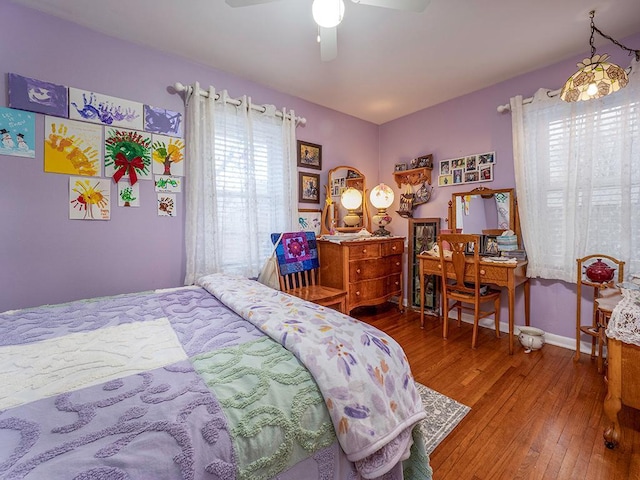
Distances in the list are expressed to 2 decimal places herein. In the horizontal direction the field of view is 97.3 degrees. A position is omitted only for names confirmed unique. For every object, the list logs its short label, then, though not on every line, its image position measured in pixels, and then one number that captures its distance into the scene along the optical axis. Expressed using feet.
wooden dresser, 9.70
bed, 1.89
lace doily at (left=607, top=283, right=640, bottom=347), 4.34
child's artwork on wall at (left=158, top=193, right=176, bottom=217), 7.69
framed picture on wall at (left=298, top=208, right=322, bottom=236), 10.61
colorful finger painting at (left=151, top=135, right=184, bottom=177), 7.59
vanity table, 8.09
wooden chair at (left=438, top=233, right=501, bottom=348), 8.39
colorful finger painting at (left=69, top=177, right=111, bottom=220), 6.59
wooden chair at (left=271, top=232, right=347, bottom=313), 9.04
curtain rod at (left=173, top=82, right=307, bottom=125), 7.70
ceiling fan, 4.46
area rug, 4.99
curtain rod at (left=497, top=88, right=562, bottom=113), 8.09
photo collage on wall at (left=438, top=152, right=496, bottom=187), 9.80
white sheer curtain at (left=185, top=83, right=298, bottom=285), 7.98
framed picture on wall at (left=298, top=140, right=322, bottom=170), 10.49
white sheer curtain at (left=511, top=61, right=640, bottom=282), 7.09
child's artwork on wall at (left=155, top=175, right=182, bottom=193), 7.63
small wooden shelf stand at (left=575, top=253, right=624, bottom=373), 6.30
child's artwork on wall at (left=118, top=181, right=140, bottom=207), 7.13
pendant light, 5.85
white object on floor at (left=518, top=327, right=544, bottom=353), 8.20
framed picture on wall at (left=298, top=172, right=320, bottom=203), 10.62
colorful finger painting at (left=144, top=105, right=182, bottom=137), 7.44
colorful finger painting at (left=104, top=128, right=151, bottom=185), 6.95
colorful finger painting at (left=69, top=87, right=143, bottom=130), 6.54
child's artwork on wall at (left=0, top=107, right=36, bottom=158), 5.88
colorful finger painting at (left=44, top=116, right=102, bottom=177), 6.31
